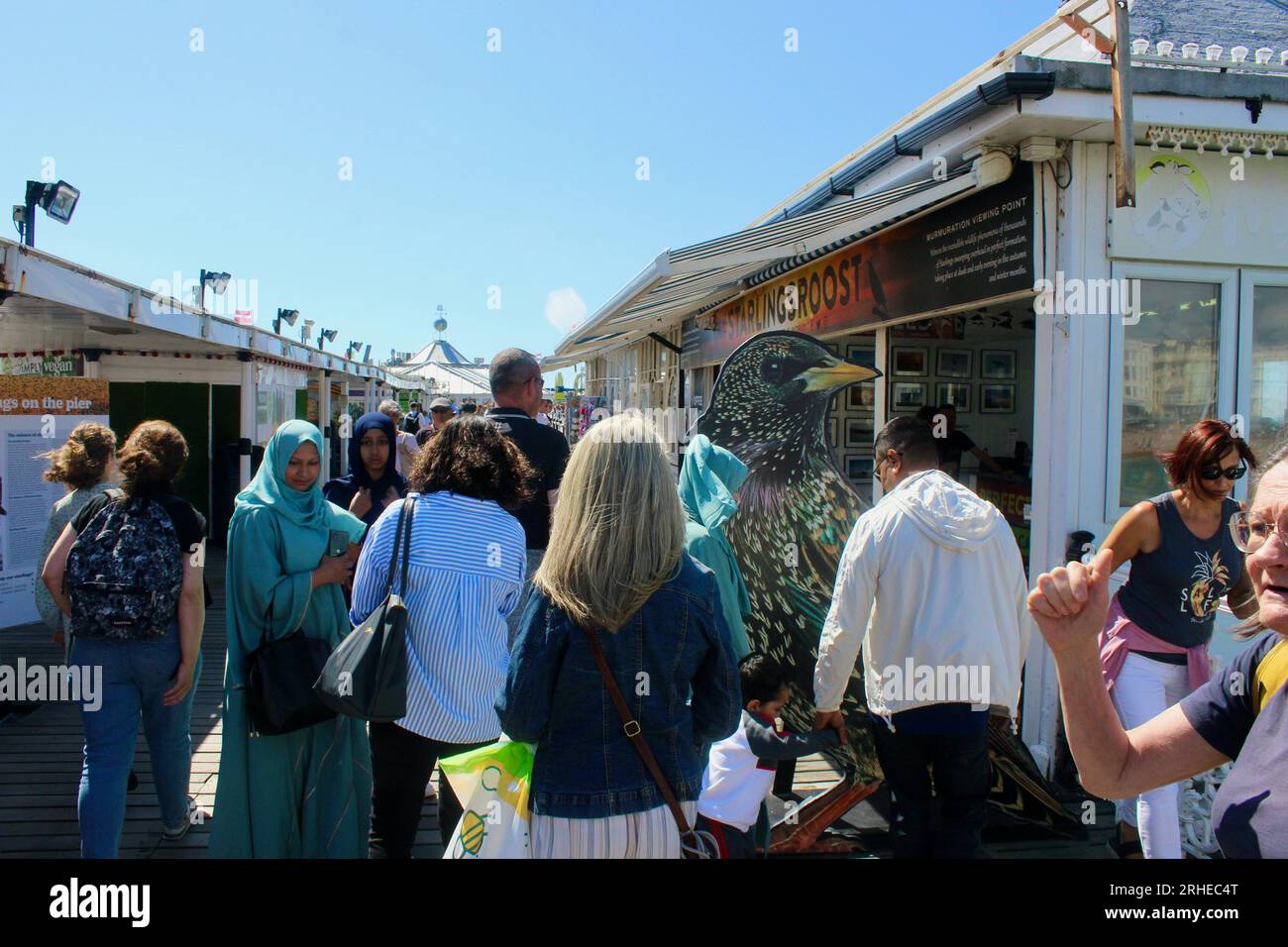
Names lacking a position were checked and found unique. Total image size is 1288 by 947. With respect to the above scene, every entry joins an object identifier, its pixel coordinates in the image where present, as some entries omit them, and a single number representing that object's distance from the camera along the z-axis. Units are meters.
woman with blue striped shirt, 2.48
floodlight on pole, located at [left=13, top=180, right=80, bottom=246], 4.26
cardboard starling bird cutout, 3.38
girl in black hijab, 4.01
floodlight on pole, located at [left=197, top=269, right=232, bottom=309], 8.64
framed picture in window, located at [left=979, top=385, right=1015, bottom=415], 7.23
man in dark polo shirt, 3.35
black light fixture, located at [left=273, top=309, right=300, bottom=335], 11.83
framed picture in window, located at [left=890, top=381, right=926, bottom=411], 6.68
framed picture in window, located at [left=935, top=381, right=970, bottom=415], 6.98
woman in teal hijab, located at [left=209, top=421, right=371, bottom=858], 2.76
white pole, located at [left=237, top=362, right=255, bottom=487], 8.80
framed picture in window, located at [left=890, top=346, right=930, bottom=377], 6.70
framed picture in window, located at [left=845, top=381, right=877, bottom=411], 7.37
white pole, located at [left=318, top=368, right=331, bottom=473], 12.67
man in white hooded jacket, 2.57
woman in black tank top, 2.88
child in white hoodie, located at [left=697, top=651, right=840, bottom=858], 2.56
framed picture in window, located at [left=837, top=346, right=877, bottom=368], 6.81
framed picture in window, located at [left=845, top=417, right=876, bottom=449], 7.38
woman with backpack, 2.87
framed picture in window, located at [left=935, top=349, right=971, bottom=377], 6.94
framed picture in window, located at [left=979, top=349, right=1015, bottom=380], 7.23
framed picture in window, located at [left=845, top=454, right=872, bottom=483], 7.15
